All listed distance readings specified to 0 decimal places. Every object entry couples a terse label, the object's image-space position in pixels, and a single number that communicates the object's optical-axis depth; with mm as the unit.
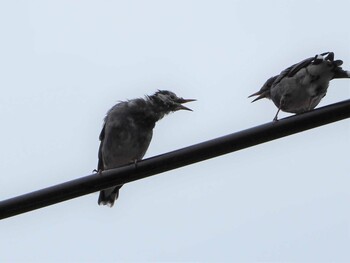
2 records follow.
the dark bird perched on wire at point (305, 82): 15836
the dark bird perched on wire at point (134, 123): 18406
